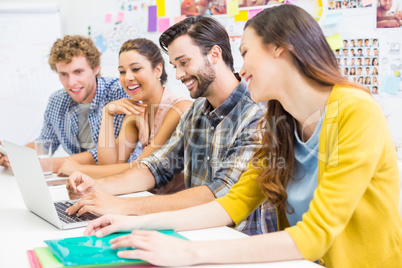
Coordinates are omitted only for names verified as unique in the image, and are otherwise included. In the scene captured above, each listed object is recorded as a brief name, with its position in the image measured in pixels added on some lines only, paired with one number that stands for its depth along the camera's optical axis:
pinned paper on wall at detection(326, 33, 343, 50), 2.20
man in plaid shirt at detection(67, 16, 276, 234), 1.48
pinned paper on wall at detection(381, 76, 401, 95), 2.09
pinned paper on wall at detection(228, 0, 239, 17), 2.59
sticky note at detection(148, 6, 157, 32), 3.07
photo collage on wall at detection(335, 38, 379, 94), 2.13
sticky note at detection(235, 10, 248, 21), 2.56
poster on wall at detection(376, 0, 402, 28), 2.03
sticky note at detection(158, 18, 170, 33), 3.00
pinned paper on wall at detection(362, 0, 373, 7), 2.09
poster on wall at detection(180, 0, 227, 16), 2.67
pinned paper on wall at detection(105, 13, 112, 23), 3.35
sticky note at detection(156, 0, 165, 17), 2.99
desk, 0.99
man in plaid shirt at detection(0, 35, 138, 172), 2.56
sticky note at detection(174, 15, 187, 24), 2.90
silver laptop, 1.22
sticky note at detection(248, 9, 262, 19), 2.52
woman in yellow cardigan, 0.92
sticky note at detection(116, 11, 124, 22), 3.27
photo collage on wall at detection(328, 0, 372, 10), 2.12
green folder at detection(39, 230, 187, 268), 0.91
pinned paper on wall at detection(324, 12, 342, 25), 2.19
